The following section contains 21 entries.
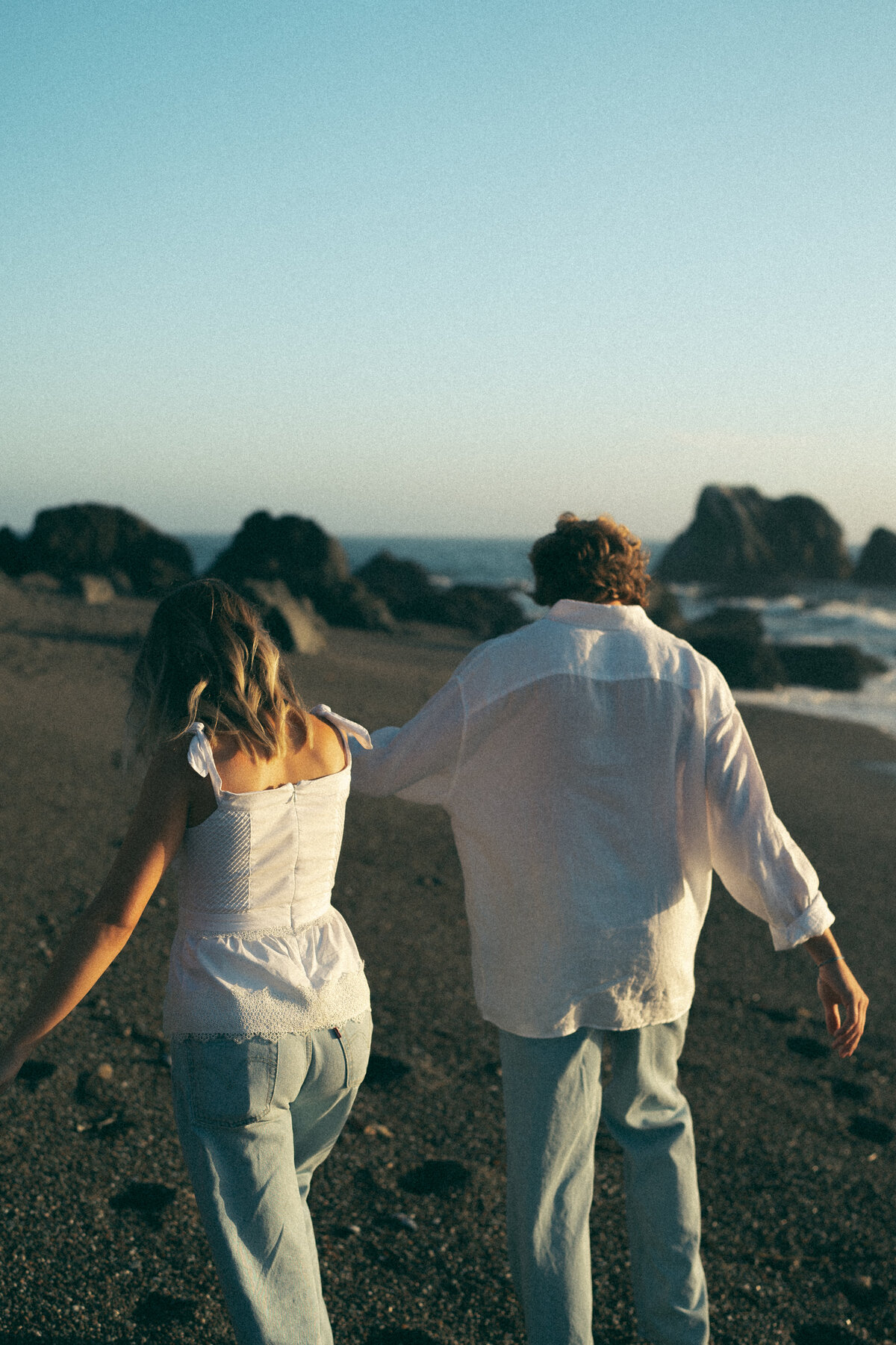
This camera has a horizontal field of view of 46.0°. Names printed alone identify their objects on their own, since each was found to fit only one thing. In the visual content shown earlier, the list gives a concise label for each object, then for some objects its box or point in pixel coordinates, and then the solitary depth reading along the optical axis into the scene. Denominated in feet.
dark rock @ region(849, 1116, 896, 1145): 11.14
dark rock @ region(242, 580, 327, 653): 44.29
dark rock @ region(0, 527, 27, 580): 72.08
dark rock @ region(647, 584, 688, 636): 68.95
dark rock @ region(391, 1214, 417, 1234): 9.10
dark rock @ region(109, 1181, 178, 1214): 9.03
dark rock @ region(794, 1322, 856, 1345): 8.11
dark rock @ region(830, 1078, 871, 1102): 11.98
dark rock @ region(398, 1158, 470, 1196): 9.71
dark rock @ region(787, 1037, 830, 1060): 12.94
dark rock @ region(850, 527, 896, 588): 230.27
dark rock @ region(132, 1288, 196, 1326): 7.70
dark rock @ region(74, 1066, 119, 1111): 10.52
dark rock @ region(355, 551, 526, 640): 66.44
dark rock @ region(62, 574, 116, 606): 52.11
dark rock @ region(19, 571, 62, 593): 53.57
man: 6.91
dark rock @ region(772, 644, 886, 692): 54.13
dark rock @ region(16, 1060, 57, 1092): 10.83
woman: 5.47
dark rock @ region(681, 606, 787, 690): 51.55
